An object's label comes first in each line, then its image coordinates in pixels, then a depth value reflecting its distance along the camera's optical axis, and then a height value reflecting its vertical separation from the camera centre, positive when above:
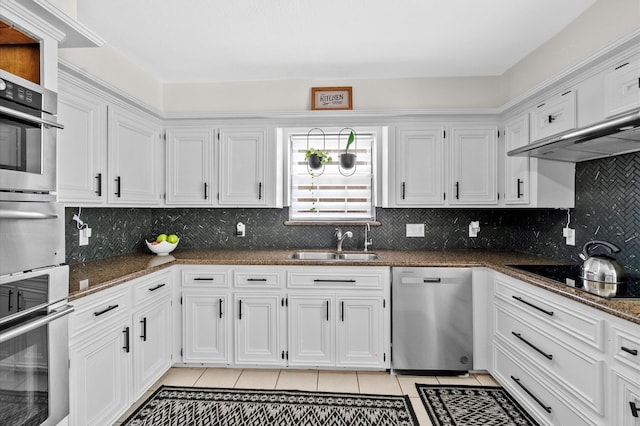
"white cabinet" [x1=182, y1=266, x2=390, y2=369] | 2.67 -0.82
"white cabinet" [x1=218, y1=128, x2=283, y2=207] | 3.09 +0.40
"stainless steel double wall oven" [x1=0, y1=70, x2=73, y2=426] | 1.23 -0.21
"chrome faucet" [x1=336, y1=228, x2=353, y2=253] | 3.17 -0.23
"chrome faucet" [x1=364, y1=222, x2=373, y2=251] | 3.25 -0.25
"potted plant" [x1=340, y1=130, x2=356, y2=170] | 3.06 +0.47
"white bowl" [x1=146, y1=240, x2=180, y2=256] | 2.99 -0.31
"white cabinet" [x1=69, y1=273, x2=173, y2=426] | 1.75 -0.82
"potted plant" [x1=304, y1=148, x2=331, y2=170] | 3.10 +0.49
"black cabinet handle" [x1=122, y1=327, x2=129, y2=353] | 2.13 -0.80
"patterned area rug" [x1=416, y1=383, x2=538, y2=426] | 2.11 -1.28
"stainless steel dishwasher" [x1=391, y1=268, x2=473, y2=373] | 2.63 -0.81
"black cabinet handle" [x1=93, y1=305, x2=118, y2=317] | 1.86 -0.55
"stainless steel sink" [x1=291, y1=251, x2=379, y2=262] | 3.09 -0.40
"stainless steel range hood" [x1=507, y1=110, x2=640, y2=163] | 1.52 +0.39
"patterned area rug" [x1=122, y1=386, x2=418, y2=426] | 2.11 -1.28
